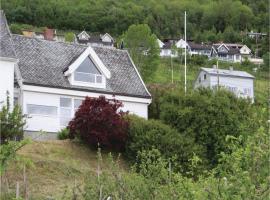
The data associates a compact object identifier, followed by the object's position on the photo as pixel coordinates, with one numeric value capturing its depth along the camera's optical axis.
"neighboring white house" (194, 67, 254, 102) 62.84
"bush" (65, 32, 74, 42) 101.00
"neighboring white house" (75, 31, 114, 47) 122.94
